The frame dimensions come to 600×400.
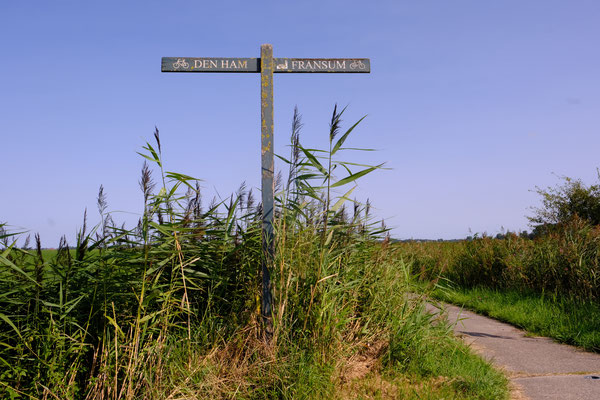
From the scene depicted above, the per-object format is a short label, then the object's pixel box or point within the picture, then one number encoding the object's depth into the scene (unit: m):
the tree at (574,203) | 22.75
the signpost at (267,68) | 4.29
